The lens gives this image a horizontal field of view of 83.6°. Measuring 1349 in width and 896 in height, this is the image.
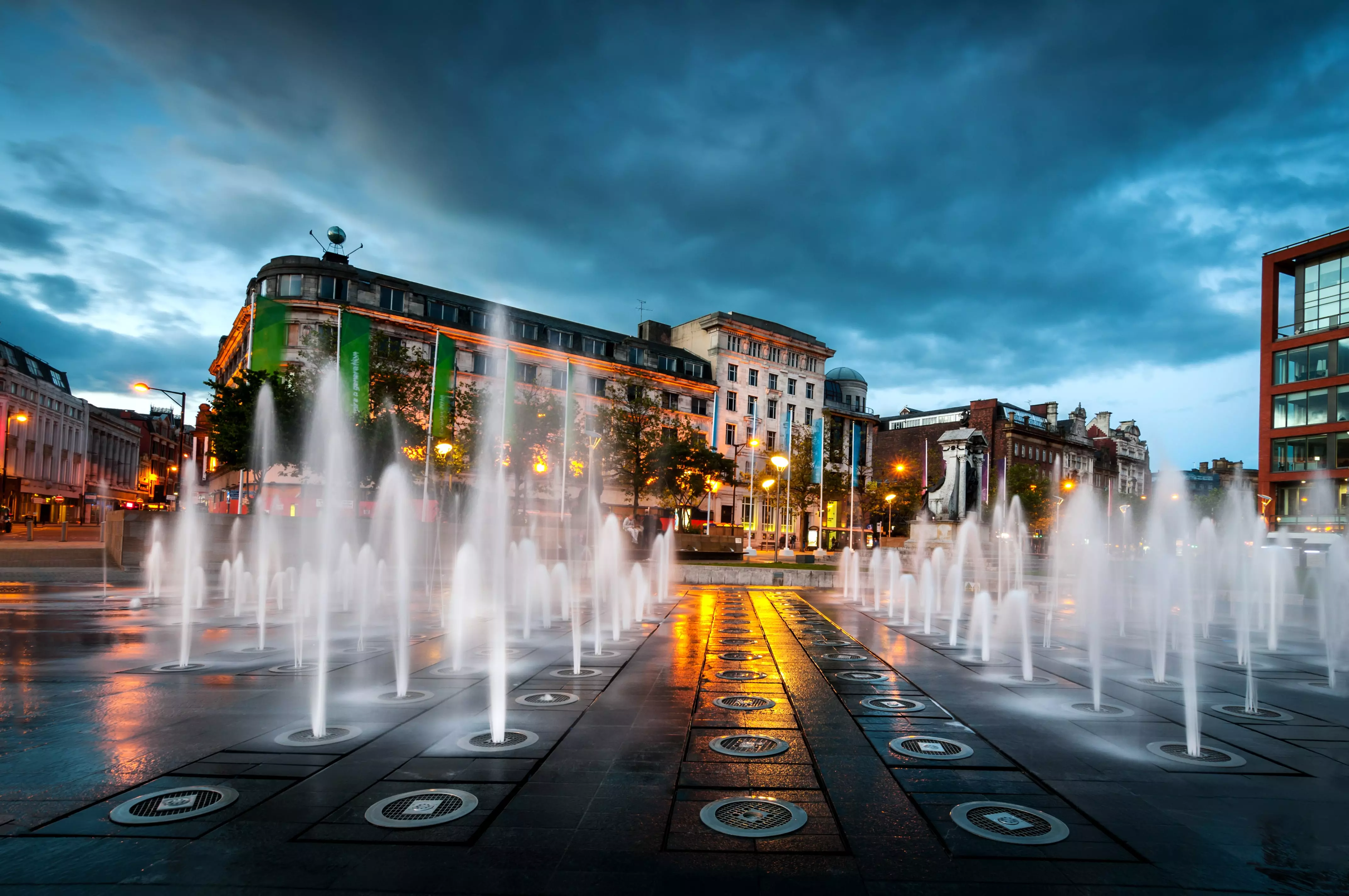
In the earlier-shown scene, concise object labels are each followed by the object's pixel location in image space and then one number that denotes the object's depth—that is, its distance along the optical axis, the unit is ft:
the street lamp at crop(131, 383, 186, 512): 97.71
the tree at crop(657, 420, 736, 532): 166.20
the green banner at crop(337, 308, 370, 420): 91.40
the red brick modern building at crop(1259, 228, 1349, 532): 143.13
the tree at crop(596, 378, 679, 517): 154.61
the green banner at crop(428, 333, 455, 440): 93.91
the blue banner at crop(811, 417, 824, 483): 148.46
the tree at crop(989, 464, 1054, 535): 251.39
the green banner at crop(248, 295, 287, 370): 95.76
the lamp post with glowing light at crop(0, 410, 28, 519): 232.73
